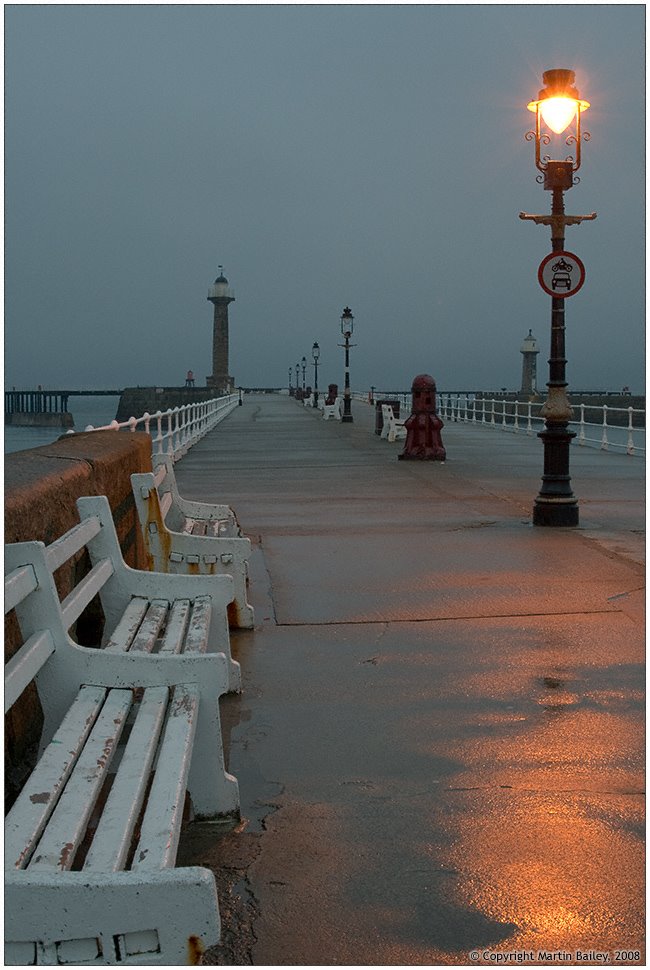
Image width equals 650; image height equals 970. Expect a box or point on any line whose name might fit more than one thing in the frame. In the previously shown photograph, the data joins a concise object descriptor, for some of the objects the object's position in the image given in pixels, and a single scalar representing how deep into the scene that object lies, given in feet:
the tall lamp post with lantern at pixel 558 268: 31.65
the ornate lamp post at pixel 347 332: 111.24
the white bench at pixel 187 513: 22.85
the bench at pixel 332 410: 125.39
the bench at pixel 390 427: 77.41
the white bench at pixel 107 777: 6.89
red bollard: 57.31
